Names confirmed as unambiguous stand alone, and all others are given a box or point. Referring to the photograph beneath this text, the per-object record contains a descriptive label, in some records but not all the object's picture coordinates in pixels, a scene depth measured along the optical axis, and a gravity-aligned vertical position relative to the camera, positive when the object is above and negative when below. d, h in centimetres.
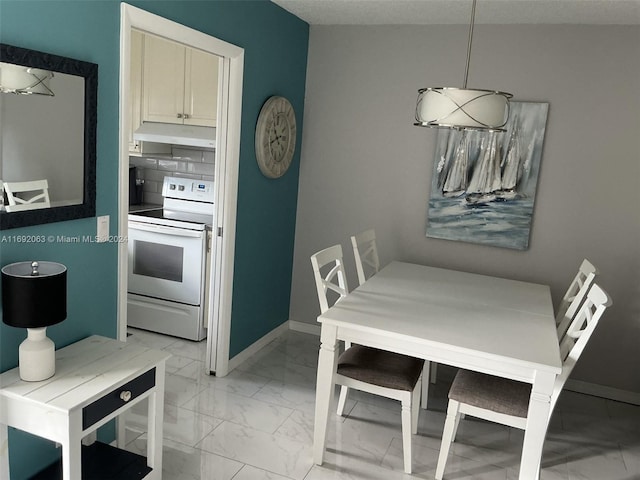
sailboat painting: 349 -6
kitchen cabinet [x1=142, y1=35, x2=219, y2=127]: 361 +42
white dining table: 220 -70
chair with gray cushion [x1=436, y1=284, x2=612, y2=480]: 233 -97
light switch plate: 226 -36
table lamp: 179 -56
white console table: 177 -87
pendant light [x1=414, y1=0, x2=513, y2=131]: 201 +23
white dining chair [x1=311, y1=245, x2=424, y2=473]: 254 -97
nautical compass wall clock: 341 +12
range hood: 361 +9
